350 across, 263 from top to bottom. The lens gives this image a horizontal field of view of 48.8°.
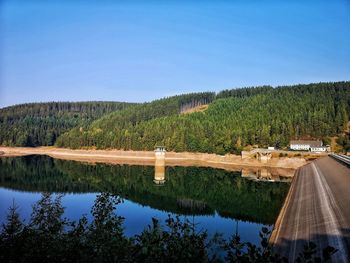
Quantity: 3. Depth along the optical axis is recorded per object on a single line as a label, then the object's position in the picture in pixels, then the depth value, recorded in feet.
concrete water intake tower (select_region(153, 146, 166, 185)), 333.83
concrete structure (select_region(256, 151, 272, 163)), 401.70
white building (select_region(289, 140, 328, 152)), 430.61
